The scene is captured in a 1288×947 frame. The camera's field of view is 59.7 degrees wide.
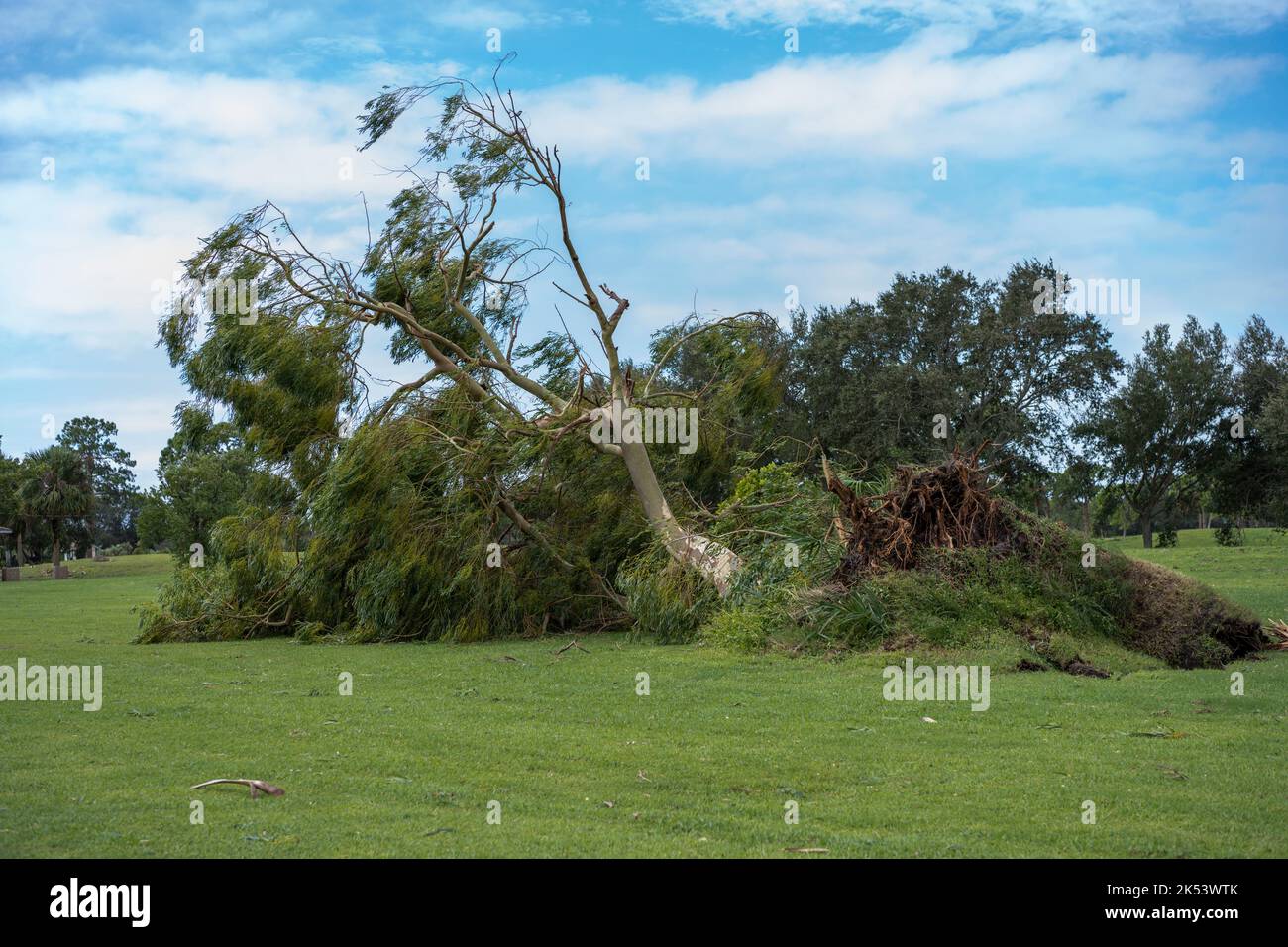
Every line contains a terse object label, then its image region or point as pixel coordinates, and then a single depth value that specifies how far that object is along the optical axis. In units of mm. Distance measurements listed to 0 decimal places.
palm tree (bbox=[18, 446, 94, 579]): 63469
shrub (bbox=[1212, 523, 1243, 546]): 44312
